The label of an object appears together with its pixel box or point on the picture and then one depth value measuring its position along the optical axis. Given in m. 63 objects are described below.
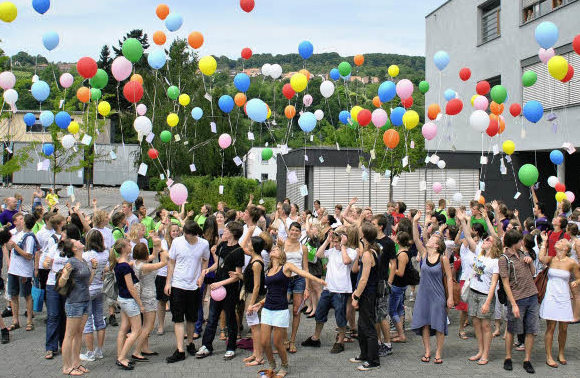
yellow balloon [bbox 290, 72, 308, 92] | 13.74
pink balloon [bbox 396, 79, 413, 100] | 12.71
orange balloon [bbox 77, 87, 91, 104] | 13.66
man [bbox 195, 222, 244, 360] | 6.84
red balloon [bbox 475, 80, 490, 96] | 15.16
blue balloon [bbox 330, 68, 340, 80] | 16.19
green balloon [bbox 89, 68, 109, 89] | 12.09
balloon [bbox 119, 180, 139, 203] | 9.81
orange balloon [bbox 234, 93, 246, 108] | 15.17
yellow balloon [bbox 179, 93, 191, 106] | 15.91
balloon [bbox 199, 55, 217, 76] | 13.39
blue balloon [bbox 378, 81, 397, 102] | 12.58
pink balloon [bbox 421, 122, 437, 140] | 13.54
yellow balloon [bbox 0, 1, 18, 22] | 10.66
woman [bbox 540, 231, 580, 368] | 6.67
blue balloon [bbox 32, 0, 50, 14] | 10.96
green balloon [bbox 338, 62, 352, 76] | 15.45
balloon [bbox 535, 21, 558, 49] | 11.84
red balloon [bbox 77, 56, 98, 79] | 11.02
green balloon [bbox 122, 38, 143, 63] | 11.83
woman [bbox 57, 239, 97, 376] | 6.18
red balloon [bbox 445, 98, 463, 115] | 13.36
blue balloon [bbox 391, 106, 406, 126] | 13.17
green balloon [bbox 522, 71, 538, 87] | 13.86
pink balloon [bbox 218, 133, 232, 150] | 14.07
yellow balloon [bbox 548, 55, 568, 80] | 11.40
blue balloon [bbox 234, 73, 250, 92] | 13.53
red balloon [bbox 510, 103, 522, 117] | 14.52
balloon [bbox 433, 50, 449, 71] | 14.86
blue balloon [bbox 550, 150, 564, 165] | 13.32
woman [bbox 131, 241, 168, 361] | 6.66
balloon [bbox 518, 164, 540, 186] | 11.83
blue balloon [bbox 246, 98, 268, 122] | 12.01
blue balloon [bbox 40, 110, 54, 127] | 12.74
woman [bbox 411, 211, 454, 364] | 6.79
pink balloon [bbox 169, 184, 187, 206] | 10.18
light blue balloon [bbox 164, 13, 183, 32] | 13.16
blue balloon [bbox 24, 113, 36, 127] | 15.15
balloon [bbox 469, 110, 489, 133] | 11.87
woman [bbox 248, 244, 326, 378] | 6.17
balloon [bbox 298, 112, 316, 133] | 13.16
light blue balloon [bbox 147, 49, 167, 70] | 12.92
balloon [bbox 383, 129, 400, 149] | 13.08
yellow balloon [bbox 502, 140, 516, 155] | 14.24
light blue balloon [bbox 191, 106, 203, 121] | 15.16
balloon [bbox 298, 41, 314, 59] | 14.01
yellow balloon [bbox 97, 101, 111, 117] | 14.39
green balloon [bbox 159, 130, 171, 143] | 15.47
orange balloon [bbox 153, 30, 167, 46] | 14.04
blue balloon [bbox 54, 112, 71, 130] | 12.76
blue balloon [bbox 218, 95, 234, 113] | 13.91
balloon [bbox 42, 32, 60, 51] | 12.02
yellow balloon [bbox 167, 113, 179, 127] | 14.22
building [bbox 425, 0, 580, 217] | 17.58
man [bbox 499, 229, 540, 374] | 6.58
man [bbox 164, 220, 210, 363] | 6.75
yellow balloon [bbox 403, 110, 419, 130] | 12.90
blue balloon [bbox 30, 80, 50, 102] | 12.45
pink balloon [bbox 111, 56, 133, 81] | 11.54
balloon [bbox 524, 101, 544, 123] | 12.62
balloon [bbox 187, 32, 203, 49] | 13.47
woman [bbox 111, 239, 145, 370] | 6.38
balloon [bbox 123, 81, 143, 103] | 12.23
